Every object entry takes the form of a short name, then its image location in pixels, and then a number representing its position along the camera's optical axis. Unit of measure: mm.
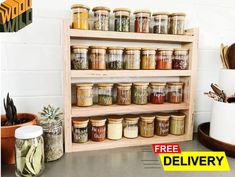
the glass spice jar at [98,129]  856
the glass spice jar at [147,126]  905
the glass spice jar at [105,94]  870
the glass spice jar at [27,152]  647
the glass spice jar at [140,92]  887
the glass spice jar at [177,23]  896
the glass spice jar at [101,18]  823
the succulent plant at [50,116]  766
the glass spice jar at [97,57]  827
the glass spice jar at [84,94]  834
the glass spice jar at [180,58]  913
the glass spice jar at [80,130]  837
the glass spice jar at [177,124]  938
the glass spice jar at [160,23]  886
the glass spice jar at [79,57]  811
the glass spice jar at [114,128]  879
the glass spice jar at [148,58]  878
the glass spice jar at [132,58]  861
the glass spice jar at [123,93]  873
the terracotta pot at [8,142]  700
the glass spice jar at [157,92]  917
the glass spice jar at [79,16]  798
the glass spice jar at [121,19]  842
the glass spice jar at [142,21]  860
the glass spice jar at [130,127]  897
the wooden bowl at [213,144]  804
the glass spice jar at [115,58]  852
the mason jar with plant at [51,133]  753
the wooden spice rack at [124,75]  797
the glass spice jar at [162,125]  924
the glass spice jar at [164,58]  901
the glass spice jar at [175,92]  938
